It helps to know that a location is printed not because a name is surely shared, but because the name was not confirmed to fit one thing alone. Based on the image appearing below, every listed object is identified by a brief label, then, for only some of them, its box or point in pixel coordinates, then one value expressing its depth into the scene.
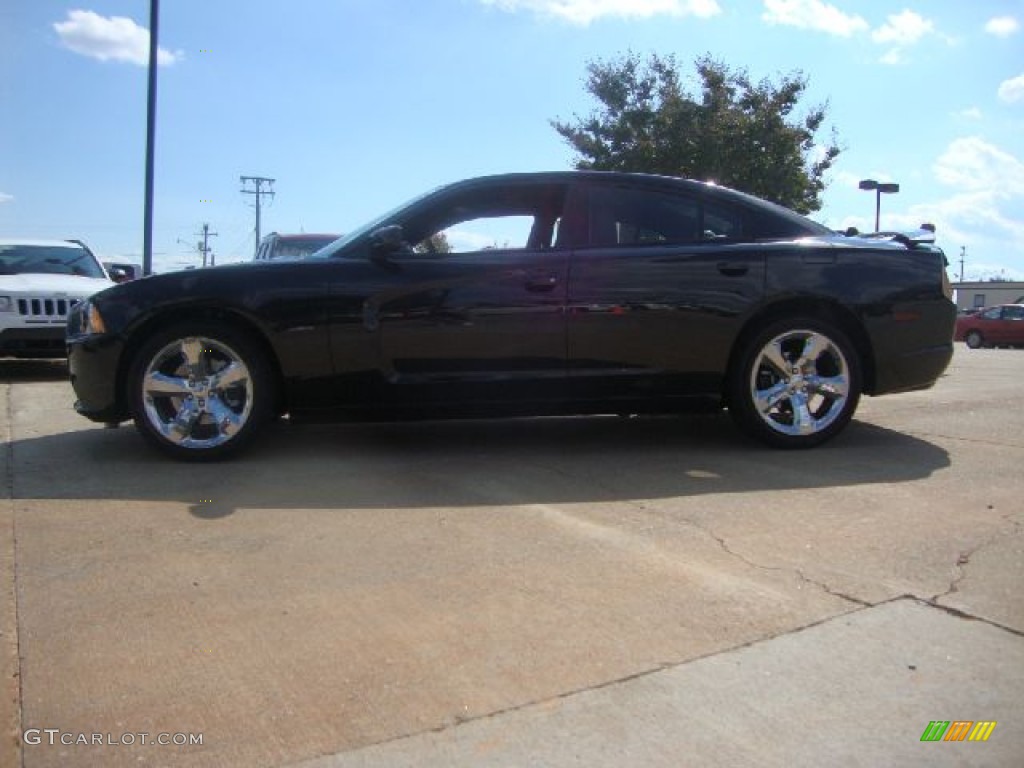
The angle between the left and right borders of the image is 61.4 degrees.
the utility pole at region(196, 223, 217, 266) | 90.56
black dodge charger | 4.74
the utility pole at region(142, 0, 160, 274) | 16.06
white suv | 8.91
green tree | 22.39
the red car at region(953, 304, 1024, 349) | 27.70
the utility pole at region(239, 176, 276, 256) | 70.75
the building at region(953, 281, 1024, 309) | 65.81
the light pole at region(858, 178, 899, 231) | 26.69
